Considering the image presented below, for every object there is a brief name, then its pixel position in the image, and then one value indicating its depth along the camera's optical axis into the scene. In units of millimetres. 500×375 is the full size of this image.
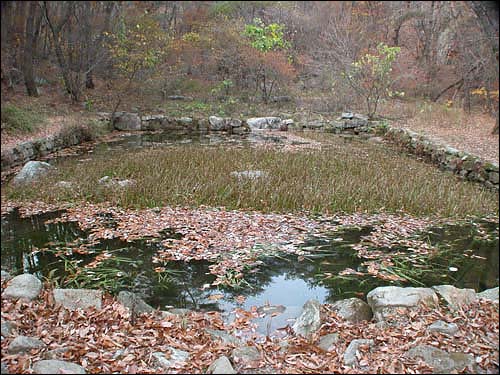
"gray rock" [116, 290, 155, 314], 3283
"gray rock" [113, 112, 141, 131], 13624
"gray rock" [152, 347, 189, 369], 2578
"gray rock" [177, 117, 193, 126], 14367
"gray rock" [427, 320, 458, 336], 2790
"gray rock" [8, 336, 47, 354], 2523
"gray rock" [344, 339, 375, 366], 2613
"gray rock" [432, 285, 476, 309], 3186
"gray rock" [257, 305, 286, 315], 3556
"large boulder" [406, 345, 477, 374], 2432
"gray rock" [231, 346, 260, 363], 2662
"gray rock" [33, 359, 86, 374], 2365
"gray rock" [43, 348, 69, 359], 2537
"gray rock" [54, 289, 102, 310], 3178
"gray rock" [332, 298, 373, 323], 3250
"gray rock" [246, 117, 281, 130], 14460
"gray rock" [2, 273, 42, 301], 3182
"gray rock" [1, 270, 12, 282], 3489
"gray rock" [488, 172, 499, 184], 7583
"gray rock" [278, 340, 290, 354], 2816
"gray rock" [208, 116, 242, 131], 14289
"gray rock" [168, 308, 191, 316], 3368
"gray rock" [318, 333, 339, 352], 2839
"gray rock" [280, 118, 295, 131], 14445
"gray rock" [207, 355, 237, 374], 2462
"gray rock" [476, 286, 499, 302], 3283
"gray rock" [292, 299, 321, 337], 3115
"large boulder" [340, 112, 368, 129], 14758
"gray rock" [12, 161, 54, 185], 6770
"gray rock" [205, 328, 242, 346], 2934
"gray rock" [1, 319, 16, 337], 2714
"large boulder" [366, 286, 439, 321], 3215
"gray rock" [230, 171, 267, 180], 7117
